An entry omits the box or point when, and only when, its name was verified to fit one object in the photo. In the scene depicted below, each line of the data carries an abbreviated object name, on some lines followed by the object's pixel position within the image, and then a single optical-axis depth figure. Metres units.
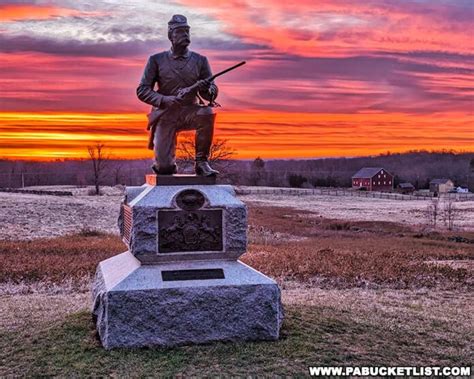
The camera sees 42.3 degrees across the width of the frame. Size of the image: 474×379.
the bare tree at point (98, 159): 78.79
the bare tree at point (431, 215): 44.44
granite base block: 8.23
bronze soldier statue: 9.29
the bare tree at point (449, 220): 41.77
